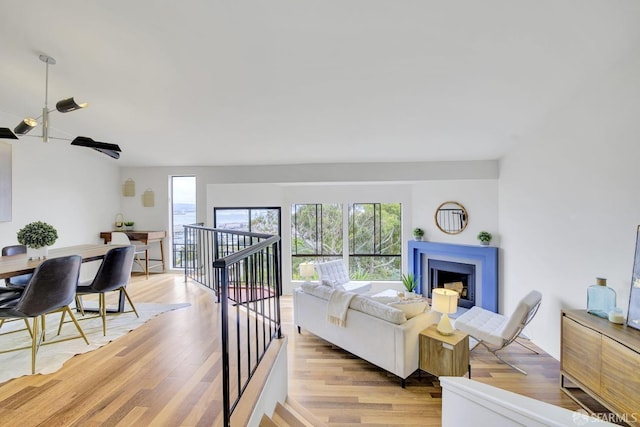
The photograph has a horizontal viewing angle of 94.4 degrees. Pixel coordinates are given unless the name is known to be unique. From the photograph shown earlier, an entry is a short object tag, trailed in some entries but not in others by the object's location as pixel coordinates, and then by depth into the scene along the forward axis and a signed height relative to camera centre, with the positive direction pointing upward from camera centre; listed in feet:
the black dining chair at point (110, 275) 9.29 -1.95
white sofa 10.11 -4.34
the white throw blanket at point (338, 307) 11.65 -3.68
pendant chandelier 8.62 +2.74
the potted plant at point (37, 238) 8.89 -0.72
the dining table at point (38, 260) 7.62 -1.39
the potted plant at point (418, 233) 20.15 -1.22
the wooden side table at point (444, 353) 9.64 -4.64
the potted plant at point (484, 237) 16.97 -1.26
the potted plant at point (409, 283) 19.01 -4.48
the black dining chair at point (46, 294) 7.07 -1.99
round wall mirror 18.30 -0.12
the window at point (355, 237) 21.65 -1.60
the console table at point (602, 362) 7.20 -4.05
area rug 7.20 -3.67
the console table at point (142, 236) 18.56 -1.32
